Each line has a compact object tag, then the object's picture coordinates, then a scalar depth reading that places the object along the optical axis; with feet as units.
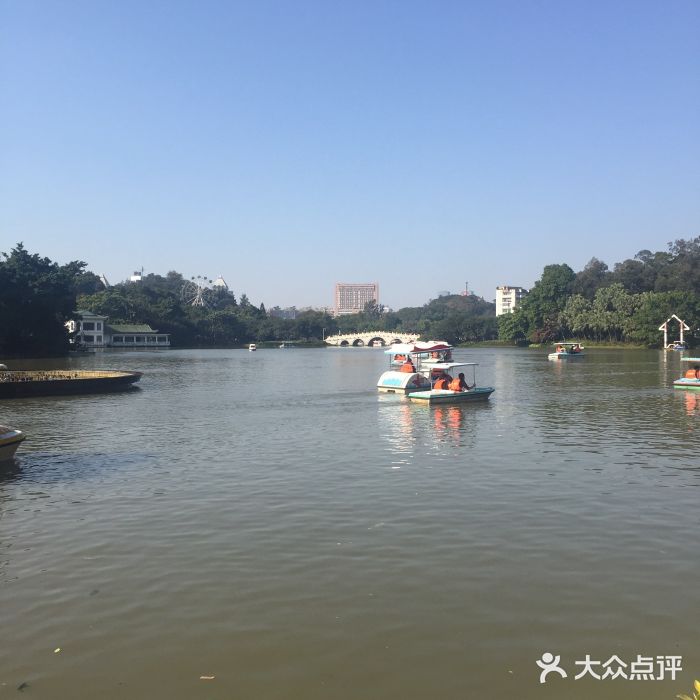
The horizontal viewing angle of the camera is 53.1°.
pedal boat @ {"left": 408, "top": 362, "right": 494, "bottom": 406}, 125.29
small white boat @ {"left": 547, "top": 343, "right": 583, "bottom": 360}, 333.50
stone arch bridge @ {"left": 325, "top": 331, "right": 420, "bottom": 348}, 593.42
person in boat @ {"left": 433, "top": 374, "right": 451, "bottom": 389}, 132.98
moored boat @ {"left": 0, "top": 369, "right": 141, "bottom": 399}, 141.49
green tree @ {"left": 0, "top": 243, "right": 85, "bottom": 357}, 297.53
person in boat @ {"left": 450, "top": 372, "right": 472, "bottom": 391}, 130.21
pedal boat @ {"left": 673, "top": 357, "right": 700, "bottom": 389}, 156.97
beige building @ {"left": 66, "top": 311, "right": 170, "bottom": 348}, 485.97
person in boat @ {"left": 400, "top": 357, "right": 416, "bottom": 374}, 164.39
